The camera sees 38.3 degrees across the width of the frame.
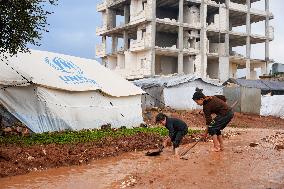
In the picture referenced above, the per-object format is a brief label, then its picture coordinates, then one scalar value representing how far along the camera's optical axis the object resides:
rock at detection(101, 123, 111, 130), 18.48
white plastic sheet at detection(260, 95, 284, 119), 31.67
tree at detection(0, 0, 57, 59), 12.80
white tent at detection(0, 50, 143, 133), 16.73
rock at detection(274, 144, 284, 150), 12.30
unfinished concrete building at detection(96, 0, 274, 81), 44.53
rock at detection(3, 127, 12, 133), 15.10
